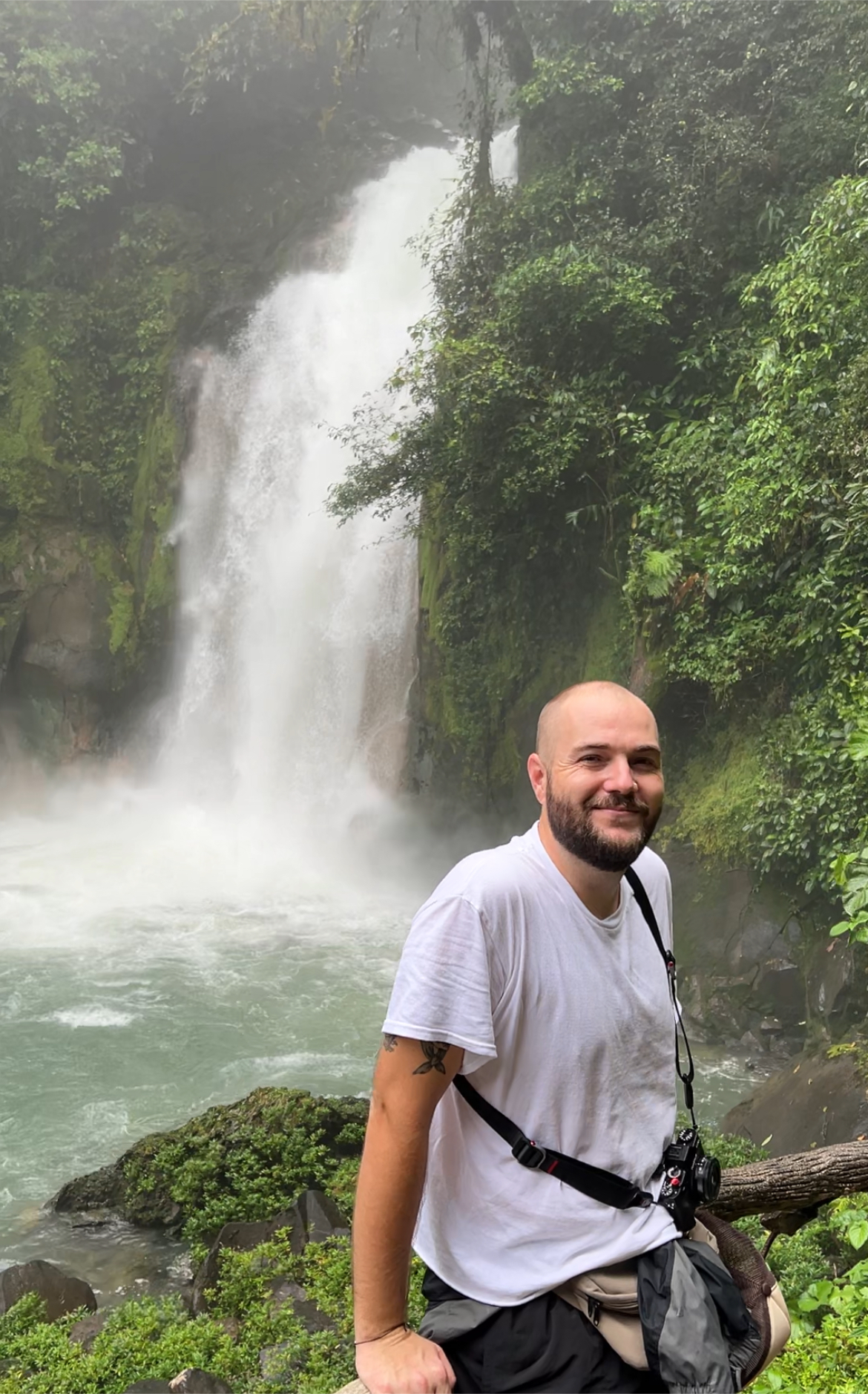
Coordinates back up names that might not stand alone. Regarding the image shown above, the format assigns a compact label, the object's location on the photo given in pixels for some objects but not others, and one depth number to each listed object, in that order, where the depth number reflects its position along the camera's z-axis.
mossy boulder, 5.95
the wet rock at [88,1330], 4.75
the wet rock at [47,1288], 5.04
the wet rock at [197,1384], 4.18
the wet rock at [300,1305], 4.71
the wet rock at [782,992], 8.16
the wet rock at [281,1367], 4.31
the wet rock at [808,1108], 6.21
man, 1.49
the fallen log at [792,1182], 2.56
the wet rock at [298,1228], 5.41
